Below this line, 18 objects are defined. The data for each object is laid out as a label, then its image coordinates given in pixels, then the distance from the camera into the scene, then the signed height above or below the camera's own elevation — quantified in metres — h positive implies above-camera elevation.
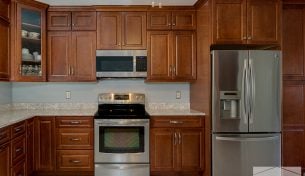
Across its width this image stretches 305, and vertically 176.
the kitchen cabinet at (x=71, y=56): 4.00 +0.43
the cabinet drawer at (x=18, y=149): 3.00 -0.69
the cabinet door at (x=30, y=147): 3.45 -0.75
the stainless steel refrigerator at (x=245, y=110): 3.30 -0.28
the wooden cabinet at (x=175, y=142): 3.71 -0.73
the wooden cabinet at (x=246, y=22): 3.39 +0.78
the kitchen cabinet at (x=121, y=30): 4.03 +0.80
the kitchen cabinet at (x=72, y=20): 4.00 +0.93
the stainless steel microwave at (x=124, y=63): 4.02 +0.33
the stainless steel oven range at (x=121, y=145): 3.66 -0.76
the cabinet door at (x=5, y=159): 2.70 -0.70
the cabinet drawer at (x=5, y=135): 2.66 -0.46
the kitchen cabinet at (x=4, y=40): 3.36 +0.57
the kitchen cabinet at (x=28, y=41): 3.65 +0.61
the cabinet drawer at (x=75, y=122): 3.69 -0.46
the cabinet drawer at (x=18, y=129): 2.96 -0.46
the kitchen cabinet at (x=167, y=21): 4.05 +0.93
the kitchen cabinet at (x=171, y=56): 4.05 +0.43
